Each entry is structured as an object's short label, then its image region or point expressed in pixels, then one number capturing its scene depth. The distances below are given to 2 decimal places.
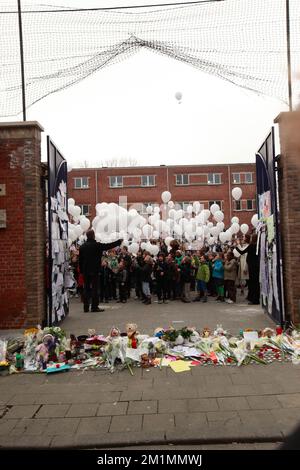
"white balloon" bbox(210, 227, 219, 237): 23.05
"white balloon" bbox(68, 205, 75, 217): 20.64
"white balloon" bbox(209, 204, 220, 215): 24.93
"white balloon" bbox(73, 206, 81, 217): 20.74
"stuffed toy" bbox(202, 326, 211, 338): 7.52
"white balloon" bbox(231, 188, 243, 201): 23.66
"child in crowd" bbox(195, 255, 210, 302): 13.30
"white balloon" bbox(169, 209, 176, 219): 25.22
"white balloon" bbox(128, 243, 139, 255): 17.84
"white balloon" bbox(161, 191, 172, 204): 25.06
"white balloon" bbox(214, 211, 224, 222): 23.16
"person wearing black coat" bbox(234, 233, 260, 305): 11.93
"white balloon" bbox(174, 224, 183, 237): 24.09
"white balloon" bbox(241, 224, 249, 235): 23.38
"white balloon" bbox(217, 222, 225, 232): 23.12
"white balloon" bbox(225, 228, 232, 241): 21.88
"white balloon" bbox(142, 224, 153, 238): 23.10
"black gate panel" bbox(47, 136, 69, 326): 9.00
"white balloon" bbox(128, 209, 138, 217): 22.56
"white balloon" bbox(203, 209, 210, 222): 25.27
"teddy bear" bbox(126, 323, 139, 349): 6.92
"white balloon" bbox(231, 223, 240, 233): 22.64
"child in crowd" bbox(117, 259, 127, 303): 13.77
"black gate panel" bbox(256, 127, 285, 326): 8.41
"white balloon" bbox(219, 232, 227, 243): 21.93
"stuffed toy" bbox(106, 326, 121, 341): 7.15
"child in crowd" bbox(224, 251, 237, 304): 12.83
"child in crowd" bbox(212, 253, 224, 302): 13.27
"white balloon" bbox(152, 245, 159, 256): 17.81
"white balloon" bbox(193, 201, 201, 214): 27.73
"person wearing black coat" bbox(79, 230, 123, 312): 11.29
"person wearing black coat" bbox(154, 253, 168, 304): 13.47
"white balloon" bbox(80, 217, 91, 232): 19.92
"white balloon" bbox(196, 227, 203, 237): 24.03
